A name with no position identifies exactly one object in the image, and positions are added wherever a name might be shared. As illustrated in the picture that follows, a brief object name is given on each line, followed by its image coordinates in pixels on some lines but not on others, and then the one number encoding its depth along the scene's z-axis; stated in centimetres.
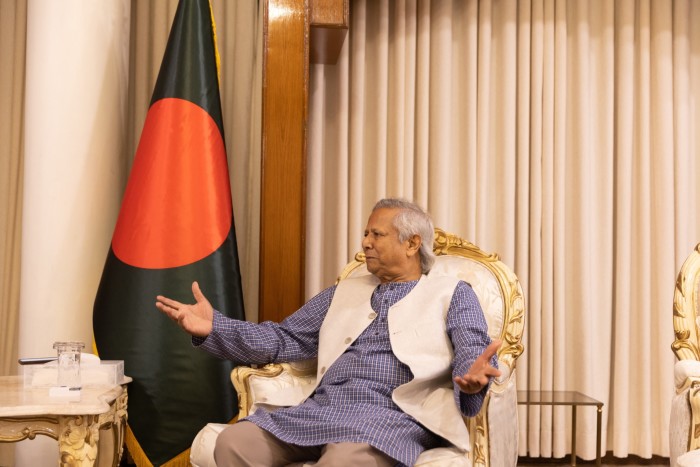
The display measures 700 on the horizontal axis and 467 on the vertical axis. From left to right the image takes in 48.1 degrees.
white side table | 233
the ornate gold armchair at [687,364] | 237
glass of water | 253
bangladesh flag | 294
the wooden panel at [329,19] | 326
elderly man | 217
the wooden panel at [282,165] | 320
